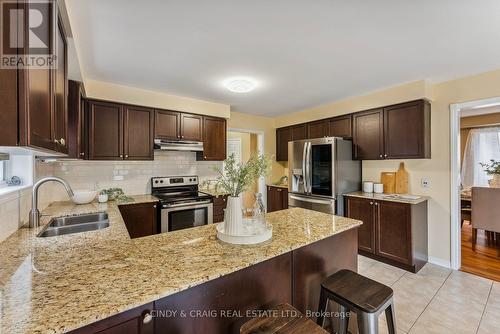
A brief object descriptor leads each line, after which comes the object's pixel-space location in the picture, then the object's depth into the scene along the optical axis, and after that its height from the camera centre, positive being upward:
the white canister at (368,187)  3.54 -0.30
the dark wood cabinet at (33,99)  0.76 +0.27
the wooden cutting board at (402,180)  3.30 -0.19
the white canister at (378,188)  3.44 -0.31
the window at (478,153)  5.07 +0.30
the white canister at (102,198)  2.80 -0.36
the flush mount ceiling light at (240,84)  2.79 +1.05
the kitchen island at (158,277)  0.78 -0.46
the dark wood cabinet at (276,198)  4.46 -0.62
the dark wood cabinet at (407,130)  2.95 +0.49
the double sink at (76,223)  1.91 -0.50
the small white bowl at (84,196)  2.62 -0.32
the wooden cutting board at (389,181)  3.38 -0.21
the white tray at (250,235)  1.32 -0.40
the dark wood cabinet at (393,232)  2.83 -0.85
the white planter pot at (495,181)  3.72 -0.24
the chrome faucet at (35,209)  1.72 -0.30
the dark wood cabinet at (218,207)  3.50 -0.60
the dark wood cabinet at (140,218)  2.77 -0.61
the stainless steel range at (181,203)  2.96 -0.47
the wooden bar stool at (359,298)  1.23 -0.74
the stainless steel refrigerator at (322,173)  3.40 -0.09
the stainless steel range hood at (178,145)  3.29 +0.35
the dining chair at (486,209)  3.13 -0.59
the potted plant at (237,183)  1.36 -0.09
